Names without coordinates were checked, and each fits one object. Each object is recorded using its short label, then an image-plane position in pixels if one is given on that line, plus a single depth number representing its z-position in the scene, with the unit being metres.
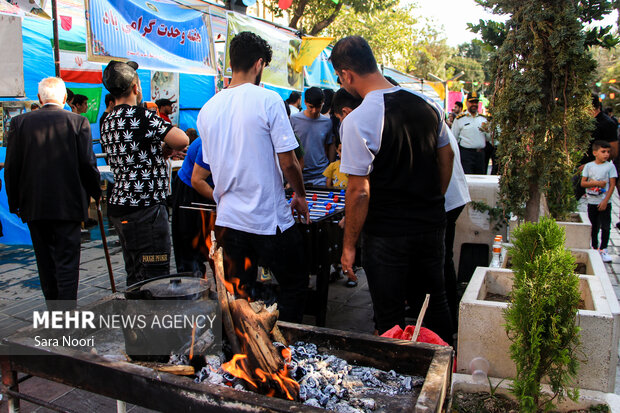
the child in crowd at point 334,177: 6.04
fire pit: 1.87
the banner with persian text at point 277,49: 8.05
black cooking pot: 2.40
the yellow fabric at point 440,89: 26.58
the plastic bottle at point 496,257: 4.23
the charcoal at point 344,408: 2.04
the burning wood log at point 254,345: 2.14
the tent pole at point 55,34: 5.20
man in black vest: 2.74
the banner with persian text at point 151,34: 5.95
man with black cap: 3.70
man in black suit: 3.92
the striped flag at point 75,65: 8.83
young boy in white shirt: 6.64
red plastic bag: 2.64
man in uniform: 10.62
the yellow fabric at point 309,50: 10.43
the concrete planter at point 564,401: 2.66
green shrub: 2.40
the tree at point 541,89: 3.86
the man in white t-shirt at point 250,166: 3.23
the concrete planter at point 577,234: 4.77
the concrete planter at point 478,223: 5.42
